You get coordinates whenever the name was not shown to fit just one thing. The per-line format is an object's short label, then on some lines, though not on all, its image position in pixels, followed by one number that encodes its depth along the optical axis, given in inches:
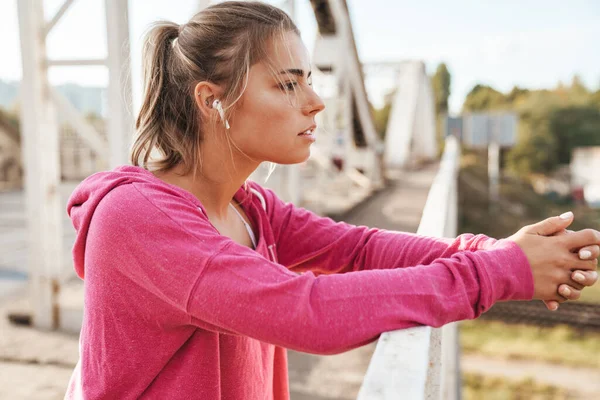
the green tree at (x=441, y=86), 3085.6
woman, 33.9
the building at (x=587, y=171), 2187.5
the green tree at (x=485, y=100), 2912.4
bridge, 34.1
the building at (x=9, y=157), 562.3
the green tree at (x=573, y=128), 2244.1
